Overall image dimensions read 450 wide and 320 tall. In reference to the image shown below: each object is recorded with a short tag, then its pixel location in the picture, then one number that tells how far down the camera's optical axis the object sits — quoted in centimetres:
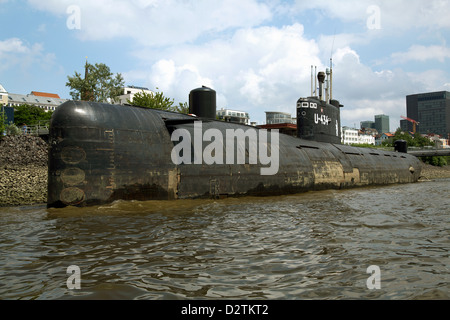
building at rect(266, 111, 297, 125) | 16184
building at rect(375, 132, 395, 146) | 19535
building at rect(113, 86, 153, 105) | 11456
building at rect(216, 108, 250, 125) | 14016
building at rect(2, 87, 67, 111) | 11600
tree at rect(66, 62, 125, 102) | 4816
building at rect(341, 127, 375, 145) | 16814
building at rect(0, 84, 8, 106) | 10312
